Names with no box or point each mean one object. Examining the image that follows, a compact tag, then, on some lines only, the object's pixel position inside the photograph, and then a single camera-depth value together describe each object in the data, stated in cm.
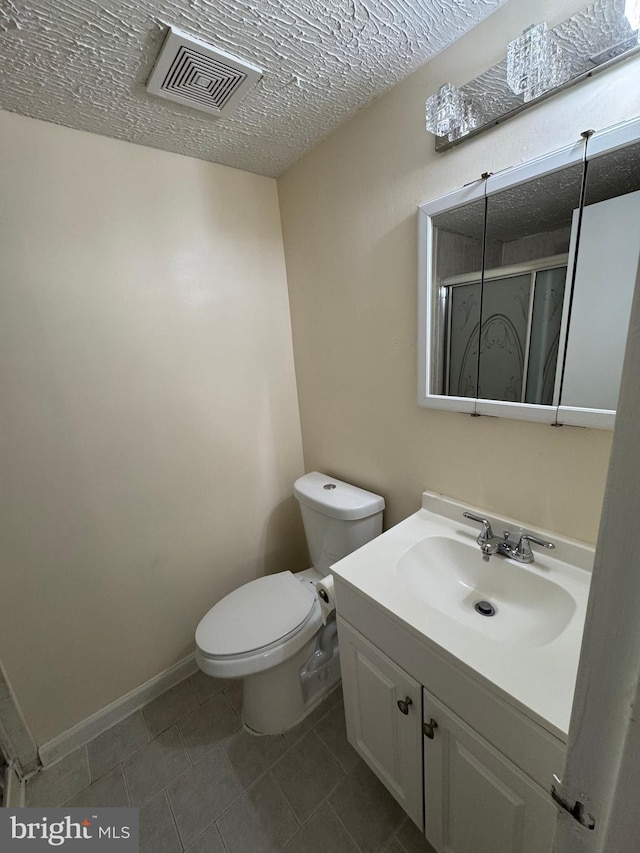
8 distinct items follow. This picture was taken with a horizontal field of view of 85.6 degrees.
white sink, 66
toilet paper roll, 108
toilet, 119
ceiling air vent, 83
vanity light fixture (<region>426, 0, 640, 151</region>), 68
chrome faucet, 95
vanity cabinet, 65
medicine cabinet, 74
